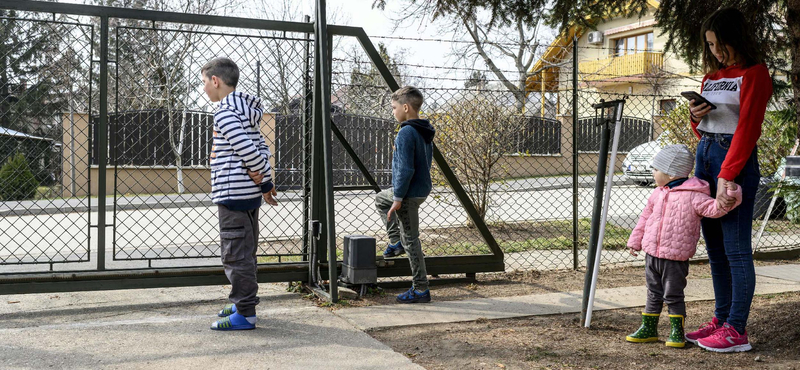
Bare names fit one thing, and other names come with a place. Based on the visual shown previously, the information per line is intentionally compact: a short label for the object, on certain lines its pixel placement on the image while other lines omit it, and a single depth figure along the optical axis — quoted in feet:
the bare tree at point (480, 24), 17.30
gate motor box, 15.79
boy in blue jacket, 14.98
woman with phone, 11.27
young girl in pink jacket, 11.80
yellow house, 91.91
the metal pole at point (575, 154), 19.27
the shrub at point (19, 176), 44.96
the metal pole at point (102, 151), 14.44
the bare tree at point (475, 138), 27.50
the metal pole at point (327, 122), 15.10
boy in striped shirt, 12.56
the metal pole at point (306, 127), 16.66
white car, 48.83
